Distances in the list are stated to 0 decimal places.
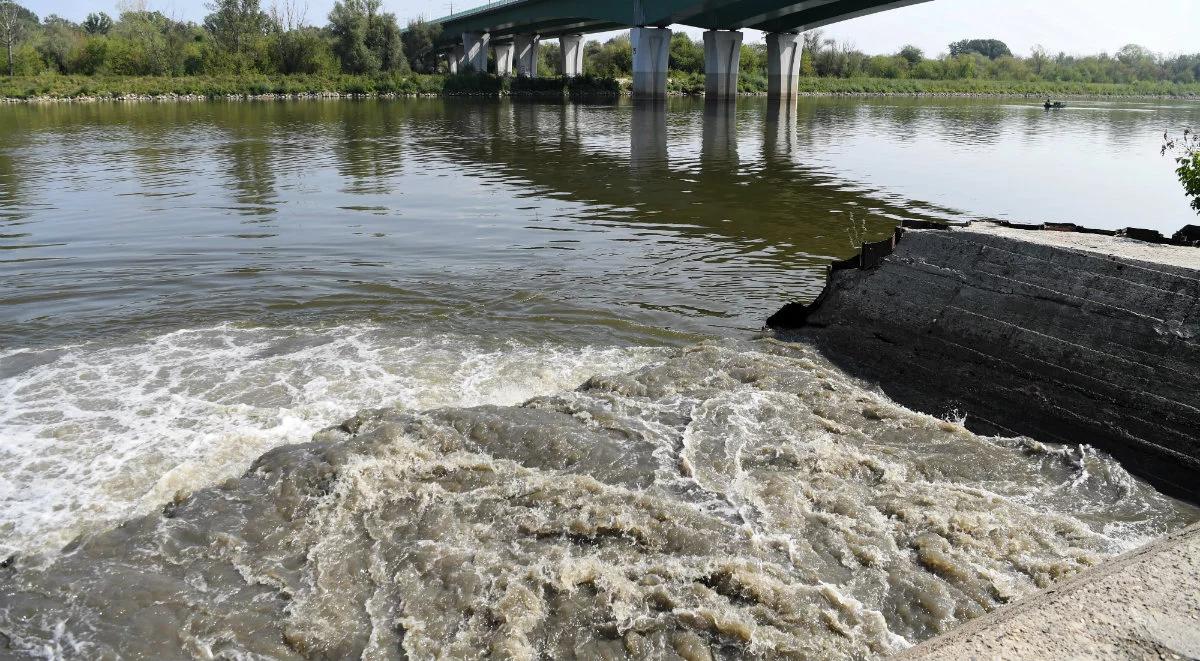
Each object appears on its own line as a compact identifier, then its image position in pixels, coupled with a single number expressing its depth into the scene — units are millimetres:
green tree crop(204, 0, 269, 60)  92188
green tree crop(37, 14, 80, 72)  84375
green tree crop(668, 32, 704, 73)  106125
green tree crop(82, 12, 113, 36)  132250
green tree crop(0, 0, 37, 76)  77919
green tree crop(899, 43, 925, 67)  134275
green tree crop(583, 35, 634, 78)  106750
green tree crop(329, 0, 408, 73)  89500
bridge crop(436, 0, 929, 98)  54562
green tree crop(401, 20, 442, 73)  105562
